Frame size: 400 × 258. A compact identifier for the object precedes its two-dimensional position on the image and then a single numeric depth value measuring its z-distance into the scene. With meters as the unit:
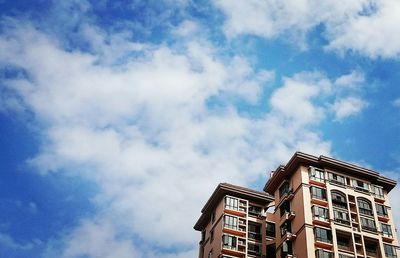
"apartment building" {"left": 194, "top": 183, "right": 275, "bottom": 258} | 56.53
